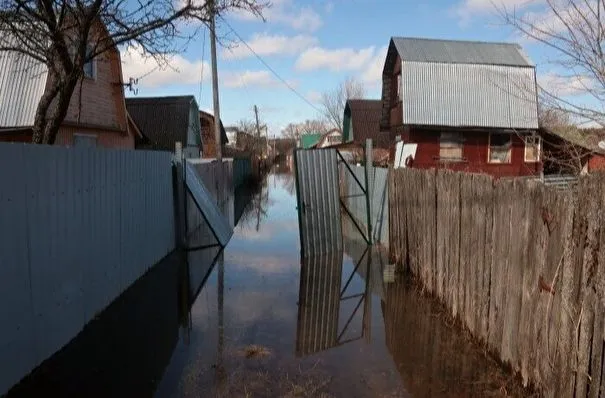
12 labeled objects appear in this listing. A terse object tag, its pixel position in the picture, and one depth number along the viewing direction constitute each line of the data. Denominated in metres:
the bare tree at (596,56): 4.61
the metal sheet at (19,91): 13.47
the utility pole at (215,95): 20.44
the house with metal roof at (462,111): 25.27
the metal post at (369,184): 11.23
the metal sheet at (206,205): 10.55
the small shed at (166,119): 33.50
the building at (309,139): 84.44
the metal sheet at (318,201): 9.89
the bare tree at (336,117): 72.62
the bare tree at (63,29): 6.77
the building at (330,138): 70.81
